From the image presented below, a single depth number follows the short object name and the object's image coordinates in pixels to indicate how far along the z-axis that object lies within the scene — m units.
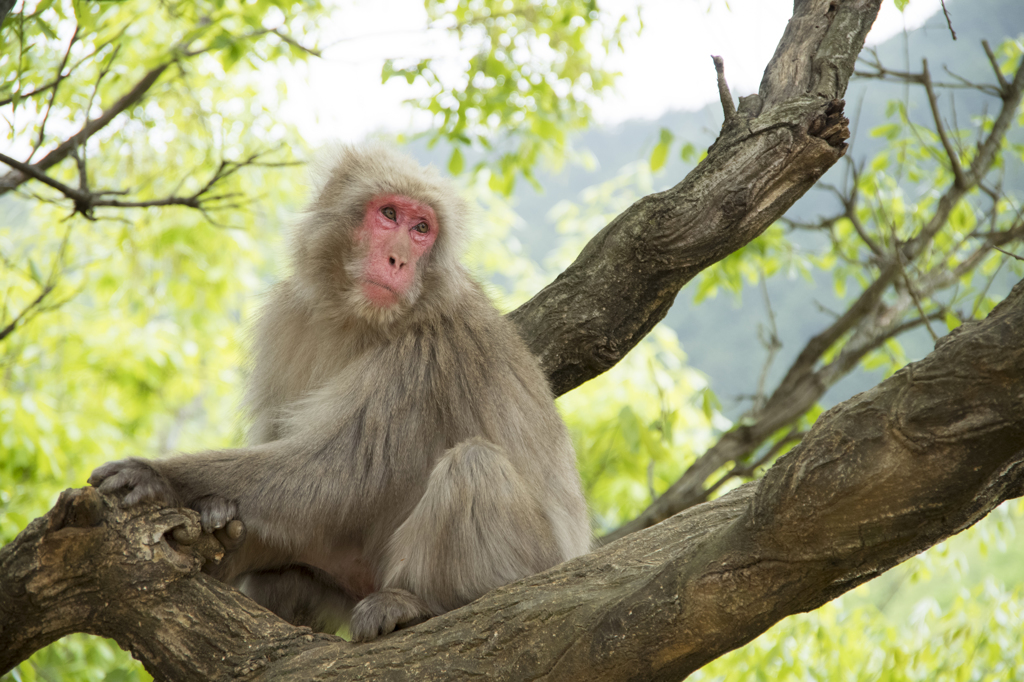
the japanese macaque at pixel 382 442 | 3.02
